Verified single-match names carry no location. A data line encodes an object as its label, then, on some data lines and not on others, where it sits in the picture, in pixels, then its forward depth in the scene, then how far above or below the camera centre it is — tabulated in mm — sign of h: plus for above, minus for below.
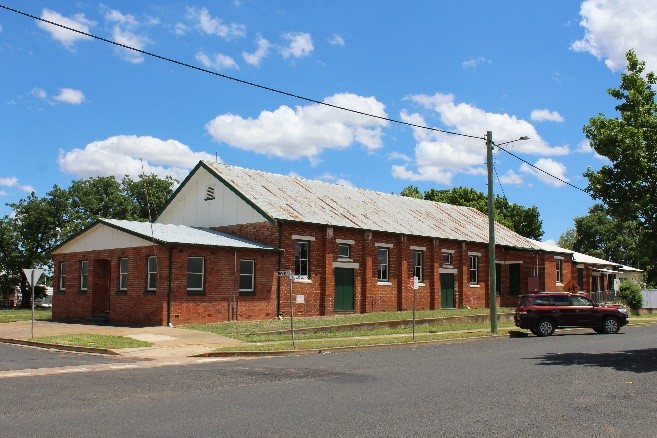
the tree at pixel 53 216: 61094 +5639
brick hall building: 26859 +904
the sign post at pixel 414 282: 22297 -201
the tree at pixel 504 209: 66250 +7522
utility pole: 25484 +1826
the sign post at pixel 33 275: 21625 -5
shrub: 43312 -1138
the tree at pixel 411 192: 76750 +9887
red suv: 25516 -1415
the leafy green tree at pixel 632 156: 16219 +2983
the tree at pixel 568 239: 118169 +7002
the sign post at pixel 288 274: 19697 +59
